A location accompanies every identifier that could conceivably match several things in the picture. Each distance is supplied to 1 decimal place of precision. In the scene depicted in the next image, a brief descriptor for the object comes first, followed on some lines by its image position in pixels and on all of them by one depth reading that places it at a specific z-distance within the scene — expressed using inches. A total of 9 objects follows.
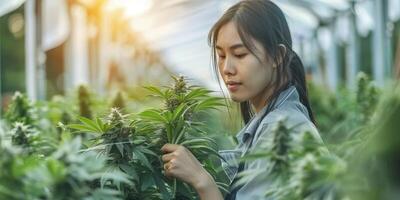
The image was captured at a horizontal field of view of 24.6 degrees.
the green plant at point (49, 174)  73.8
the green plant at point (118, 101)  218.2
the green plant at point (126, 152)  104.0
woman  105.0
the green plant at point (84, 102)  201.6
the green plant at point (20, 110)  175.5
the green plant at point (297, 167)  73.3
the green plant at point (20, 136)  120.0
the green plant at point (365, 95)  216.2
